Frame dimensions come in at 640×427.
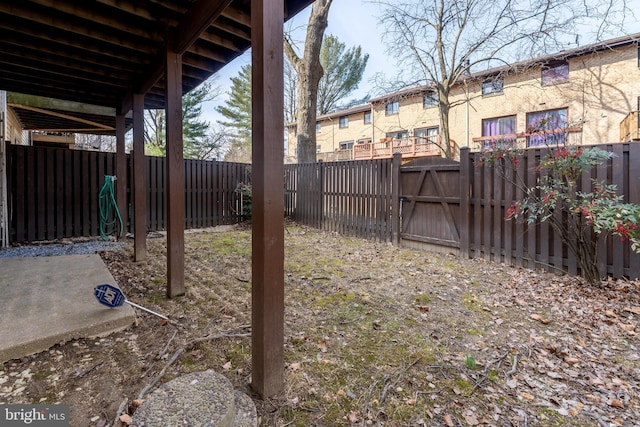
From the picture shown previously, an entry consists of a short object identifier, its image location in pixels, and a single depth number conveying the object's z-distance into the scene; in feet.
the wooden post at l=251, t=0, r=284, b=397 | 5.35
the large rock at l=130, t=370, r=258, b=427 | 4.08
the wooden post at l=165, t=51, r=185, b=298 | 10.02
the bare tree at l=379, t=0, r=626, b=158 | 30.83
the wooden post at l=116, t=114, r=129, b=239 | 18.02
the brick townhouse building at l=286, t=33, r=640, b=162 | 37.50
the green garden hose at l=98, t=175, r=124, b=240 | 19.48
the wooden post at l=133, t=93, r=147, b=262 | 14.02
